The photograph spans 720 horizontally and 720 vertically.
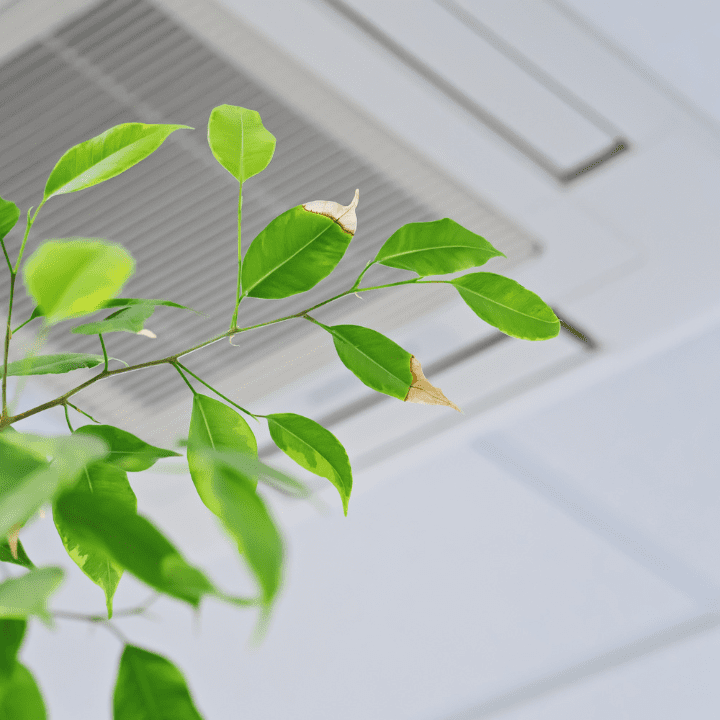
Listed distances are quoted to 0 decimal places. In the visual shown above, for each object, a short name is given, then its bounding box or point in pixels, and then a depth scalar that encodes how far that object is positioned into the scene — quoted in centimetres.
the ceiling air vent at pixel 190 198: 196
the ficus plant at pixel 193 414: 123
